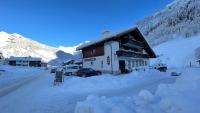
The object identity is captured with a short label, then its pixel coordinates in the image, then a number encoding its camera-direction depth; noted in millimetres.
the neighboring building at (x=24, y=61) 50790
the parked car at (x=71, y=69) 15875
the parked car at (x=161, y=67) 16381
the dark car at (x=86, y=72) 13720
